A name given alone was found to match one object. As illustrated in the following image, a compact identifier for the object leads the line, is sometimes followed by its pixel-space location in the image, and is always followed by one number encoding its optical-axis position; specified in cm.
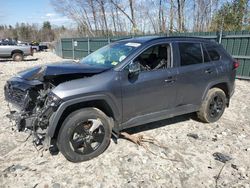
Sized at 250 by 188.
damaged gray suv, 317
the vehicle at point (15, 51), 1786
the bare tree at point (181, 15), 1862
